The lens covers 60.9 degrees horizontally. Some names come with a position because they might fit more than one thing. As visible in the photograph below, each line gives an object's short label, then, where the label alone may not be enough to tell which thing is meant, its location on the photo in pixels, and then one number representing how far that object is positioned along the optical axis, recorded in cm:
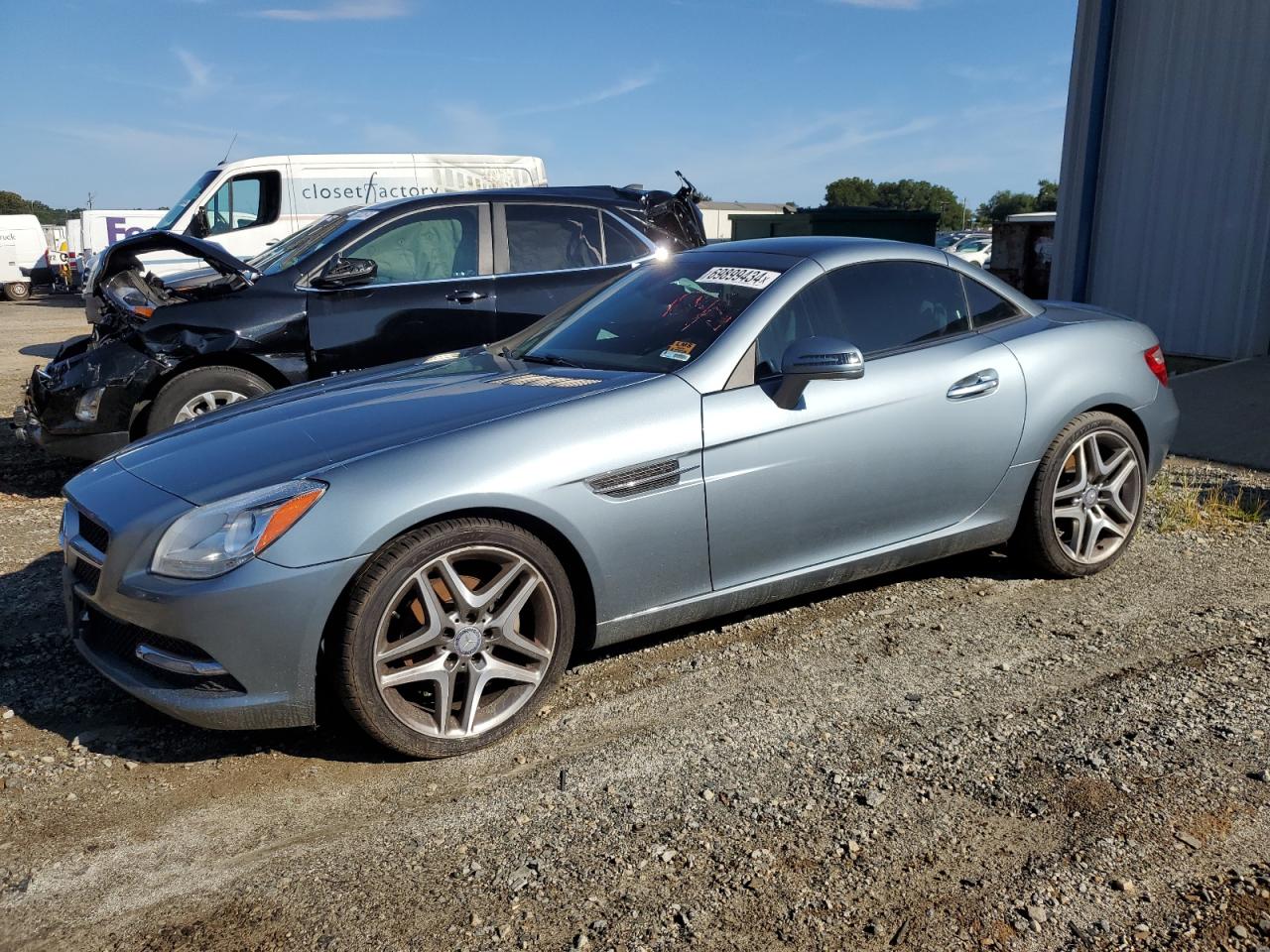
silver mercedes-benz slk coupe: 305
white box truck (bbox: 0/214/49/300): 2895
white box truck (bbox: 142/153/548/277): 1375
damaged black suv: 626
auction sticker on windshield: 405
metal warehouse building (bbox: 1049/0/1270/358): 1034
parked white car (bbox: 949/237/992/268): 2895
